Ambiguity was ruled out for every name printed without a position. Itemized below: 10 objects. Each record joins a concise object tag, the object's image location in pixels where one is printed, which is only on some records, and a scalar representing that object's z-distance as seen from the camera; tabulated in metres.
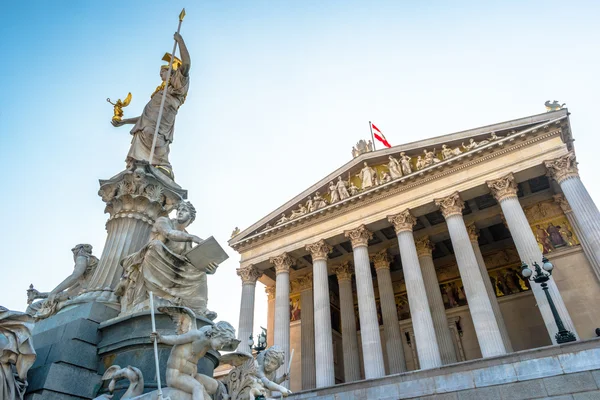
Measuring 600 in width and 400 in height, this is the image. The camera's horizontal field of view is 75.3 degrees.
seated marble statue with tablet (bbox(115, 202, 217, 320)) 5.31
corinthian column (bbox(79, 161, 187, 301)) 6.43
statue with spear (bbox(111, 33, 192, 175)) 7.86
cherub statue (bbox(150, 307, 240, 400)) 3.64
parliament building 18.80
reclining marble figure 5.75
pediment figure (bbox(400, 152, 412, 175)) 23.25
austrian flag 29.27
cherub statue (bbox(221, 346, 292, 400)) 4.12
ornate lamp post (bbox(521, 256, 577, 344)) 13.16
